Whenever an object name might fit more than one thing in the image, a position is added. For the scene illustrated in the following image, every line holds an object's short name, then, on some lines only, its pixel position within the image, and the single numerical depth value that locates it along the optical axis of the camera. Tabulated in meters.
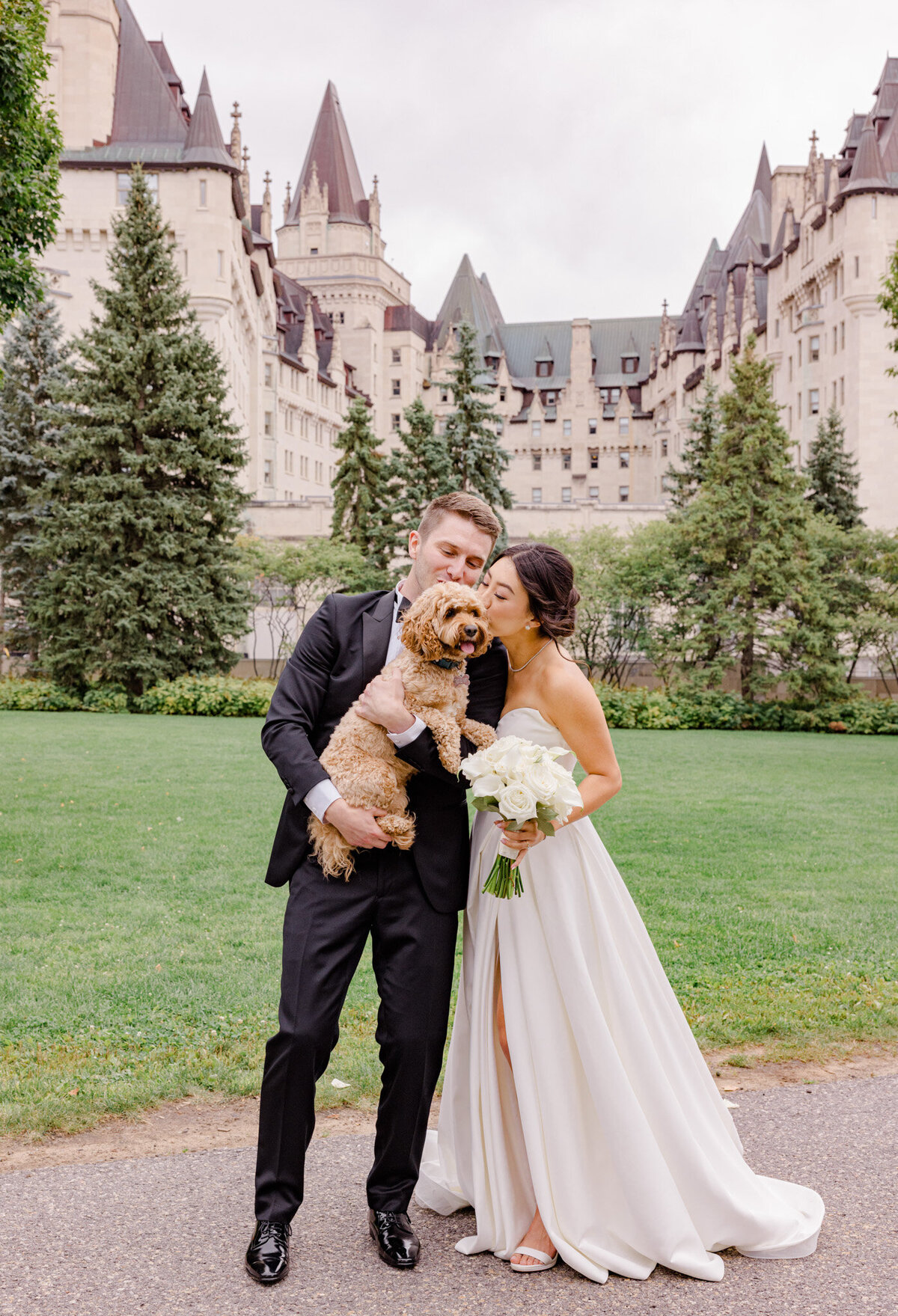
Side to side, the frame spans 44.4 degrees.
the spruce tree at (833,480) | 44.16
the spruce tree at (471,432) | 40.22
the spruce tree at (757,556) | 32.97
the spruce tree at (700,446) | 43.38
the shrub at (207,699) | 31.34
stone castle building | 52.66
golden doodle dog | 3.59
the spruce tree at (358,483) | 45.84
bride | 3.80
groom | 3.69
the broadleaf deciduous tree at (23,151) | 13.23
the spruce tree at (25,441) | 36.53
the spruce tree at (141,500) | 33.00
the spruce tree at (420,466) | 40.28
